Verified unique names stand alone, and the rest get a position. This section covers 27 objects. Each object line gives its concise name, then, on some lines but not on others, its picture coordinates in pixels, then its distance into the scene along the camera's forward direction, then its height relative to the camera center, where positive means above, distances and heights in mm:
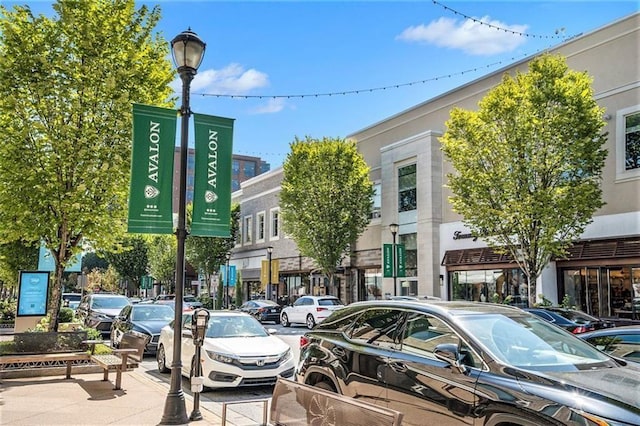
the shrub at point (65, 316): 20156 -1756
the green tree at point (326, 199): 30031 +4109
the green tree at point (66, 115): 11789 +3514
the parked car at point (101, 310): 21375 -1706
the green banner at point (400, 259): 28109 +681
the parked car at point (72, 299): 31931 -1981
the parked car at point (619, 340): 7271 -932
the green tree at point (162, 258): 51222 +1172
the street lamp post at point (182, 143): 7380 +1866
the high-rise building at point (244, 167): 109125 +21638
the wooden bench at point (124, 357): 9513 -1682
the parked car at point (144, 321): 14840 -1505
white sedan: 9633 -1553
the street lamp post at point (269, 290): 37425 -1398
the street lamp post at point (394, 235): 24312 +1525
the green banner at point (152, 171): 8219 +1563
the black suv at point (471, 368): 3961 -841
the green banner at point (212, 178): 8500 +1502
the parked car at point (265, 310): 29641 -2199
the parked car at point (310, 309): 25266 -1823
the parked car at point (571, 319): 13578 -1191
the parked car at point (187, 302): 36612 -2325
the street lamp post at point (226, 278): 41706 -572
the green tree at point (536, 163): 18078 +3898
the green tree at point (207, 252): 44688 +1535
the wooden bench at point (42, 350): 10445 -1711
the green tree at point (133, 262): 55212 +808
